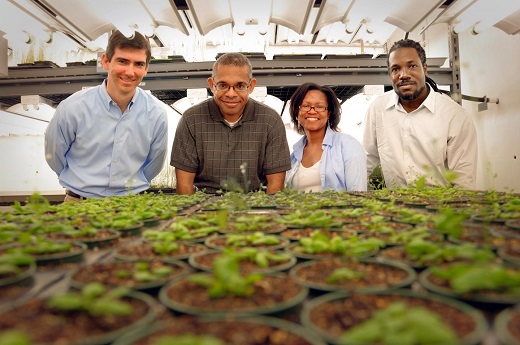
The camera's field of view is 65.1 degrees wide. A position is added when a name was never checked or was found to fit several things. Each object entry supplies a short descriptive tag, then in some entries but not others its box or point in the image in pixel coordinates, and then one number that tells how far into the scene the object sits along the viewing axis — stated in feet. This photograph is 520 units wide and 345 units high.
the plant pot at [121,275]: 3.02
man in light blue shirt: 9.48
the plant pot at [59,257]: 3.67
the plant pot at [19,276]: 3.02
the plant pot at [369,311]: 2.20
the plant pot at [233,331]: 2.17
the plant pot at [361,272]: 2.93
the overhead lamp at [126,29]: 9.62
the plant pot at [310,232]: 4.81
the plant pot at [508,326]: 2.05
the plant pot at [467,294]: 2.53
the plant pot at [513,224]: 4.58
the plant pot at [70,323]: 2.20
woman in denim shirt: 11.16
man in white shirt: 10.58
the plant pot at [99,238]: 4.44
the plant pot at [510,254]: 3.27
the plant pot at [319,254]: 3.73
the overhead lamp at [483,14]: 10.27
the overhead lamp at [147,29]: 10.04
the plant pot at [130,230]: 5.10
